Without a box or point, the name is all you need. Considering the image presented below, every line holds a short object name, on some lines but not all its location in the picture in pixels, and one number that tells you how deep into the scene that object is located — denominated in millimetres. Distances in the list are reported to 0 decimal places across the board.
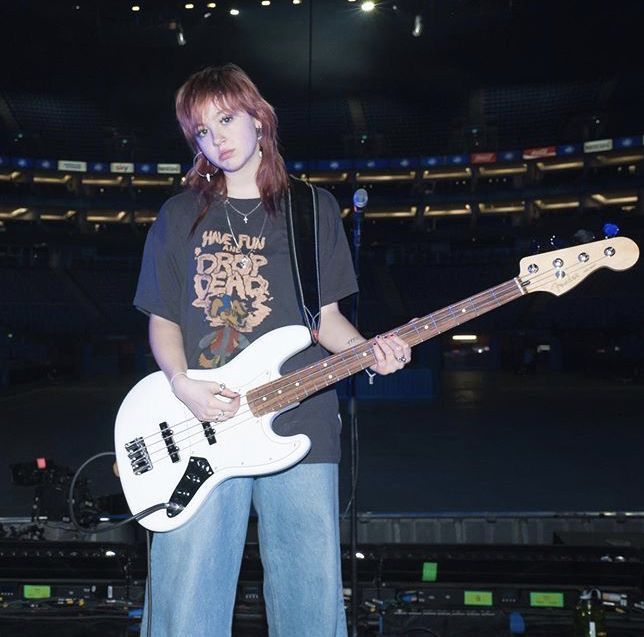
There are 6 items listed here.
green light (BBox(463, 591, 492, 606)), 3650
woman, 1990
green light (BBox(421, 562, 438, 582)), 3631
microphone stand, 2835
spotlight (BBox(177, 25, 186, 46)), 19608
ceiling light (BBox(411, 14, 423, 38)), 17558
